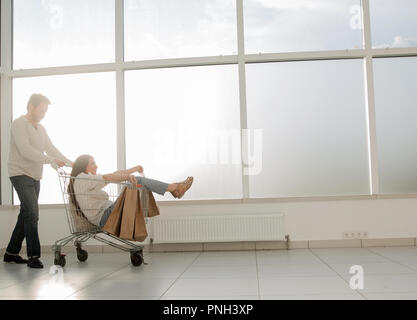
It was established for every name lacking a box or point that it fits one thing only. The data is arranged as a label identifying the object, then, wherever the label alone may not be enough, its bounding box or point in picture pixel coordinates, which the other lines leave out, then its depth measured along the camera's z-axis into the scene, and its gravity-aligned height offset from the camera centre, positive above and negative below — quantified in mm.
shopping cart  3916 -338
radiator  4691 -440
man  3867 +188
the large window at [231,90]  4914 +1029
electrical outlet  4695 -542
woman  3875 -29
